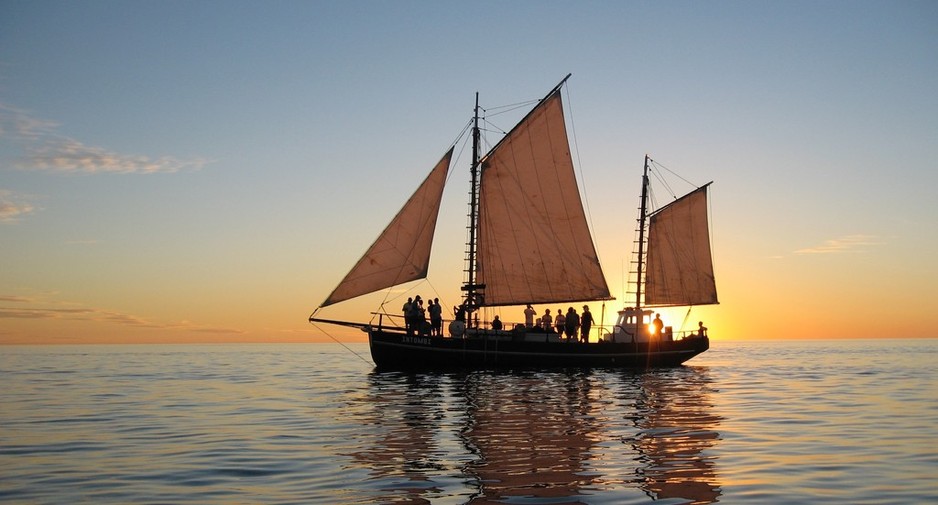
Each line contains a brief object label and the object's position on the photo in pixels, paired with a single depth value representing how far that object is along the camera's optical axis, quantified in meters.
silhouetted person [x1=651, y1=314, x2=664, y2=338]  60.91
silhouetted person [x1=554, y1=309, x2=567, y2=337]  54.69
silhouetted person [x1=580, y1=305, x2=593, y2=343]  54.31
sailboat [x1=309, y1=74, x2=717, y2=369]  48.00
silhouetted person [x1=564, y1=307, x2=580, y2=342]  53.69
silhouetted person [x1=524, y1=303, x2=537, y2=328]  54.03
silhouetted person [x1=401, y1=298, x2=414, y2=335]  48.78
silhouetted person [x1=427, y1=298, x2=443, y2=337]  49.59
